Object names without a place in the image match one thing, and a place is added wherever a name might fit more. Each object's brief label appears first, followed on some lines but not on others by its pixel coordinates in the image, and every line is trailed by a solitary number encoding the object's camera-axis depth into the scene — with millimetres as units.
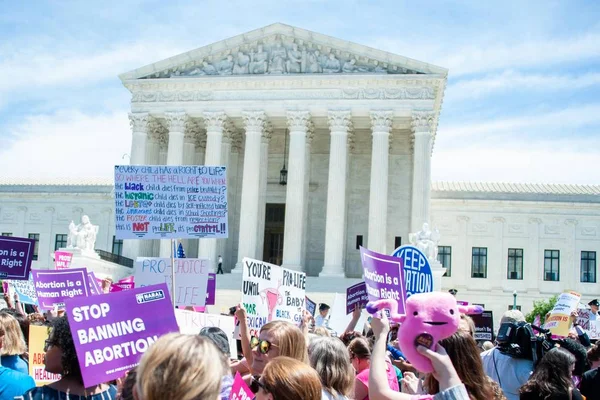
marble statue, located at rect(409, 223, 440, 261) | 41656
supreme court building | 45875
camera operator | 8320
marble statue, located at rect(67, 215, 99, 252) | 45781
